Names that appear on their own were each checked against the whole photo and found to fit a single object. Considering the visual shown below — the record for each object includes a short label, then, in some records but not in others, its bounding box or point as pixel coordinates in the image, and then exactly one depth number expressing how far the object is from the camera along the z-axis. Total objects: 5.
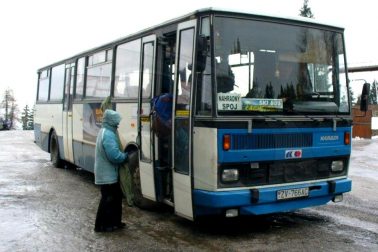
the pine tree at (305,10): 45.50
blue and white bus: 6.31
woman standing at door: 7.00
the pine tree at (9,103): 96.81
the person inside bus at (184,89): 6.63
